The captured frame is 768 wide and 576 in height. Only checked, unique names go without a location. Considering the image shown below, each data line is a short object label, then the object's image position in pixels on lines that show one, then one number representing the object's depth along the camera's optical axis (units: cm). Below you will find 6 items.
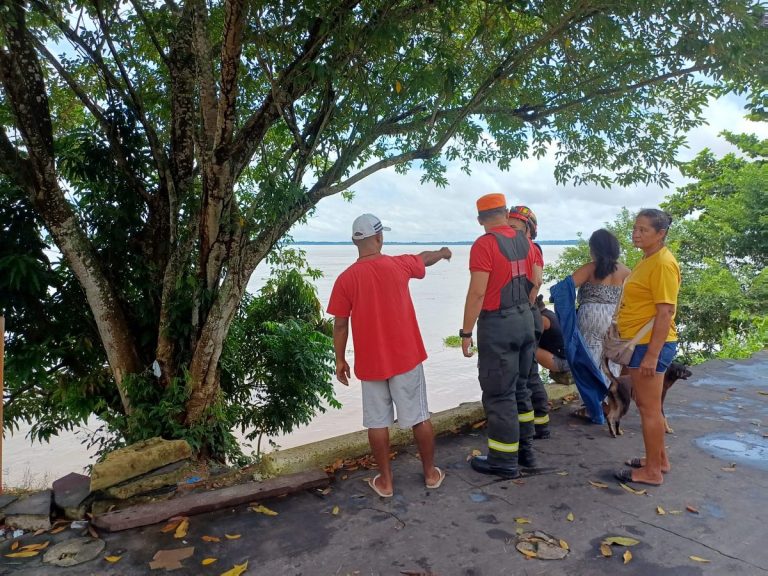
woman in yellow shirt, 342
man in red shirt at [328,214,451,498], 346
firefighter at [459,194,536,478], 365
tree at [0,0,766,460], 463
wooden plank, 319
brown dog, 461
